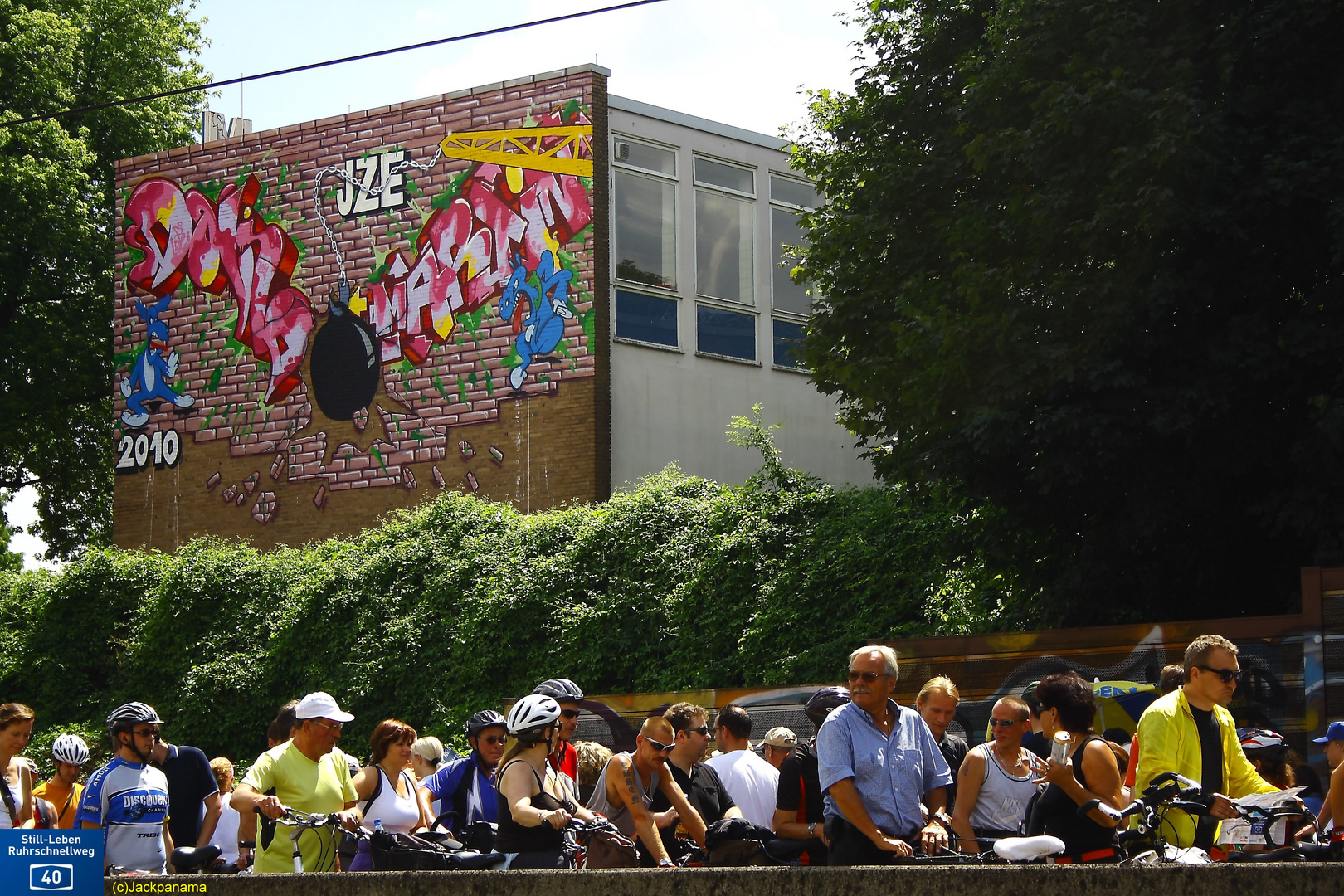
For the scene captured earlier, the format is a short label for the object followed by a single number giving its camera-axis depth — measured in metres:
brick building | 25.23
